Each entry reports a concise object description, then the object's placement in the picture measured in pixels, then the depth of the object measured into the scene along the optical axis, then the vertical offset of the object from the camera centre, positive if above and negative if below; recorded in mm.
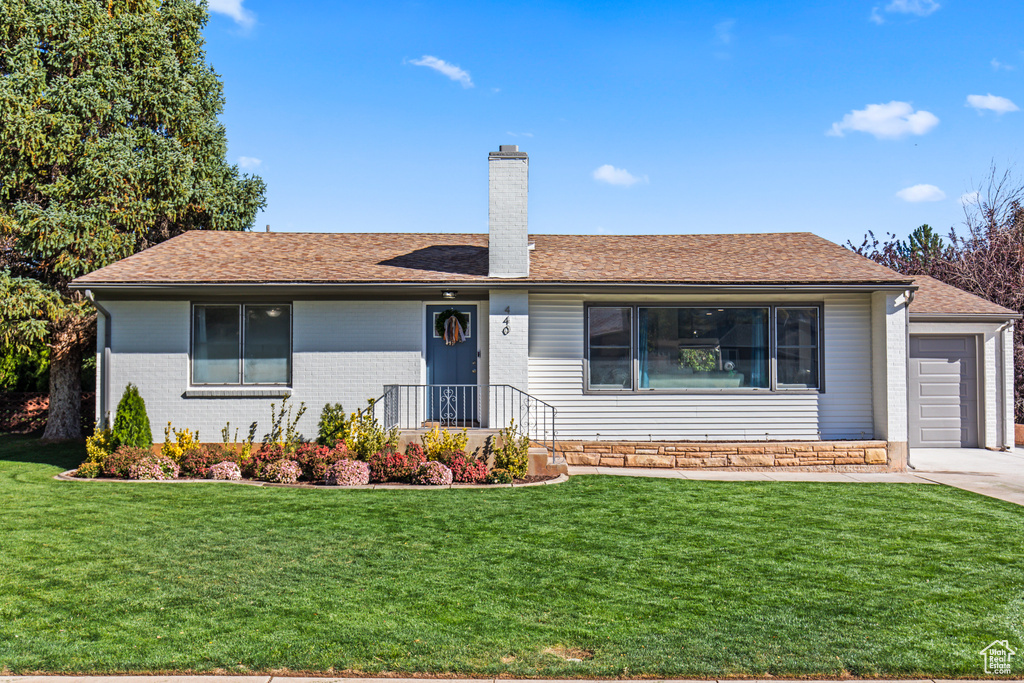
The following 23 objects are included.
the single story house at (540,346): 11180 +352
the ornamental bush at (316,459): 9938 -1387
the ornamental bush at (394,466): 9812 -1461
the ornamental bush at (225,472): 10156 -1607
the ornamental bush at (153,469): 10156 -1574
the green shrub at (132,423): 10758 -913
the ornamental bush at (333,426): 11031 -983
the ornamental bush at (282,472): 9930 -1579
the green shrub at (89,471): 10375 -1630
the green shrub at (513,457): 9984 -1357
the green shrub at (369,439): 10312 -1138
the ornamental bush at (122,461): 10258 -1449
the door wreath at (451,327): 11570 +685
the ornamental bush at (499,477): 9858 -1624
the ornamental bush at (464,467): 9875 -1494
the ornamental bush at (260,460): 10320 -1454
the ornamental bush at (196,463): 10297 -1487
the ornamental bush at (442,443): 10234 -1170
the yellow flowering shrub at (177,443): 10719 -1254
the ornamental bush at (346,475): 9703 -1579
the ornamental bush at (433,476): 9688 -1582
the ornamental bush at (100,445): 10672 -1282
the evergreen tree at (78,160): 13672 +4528
